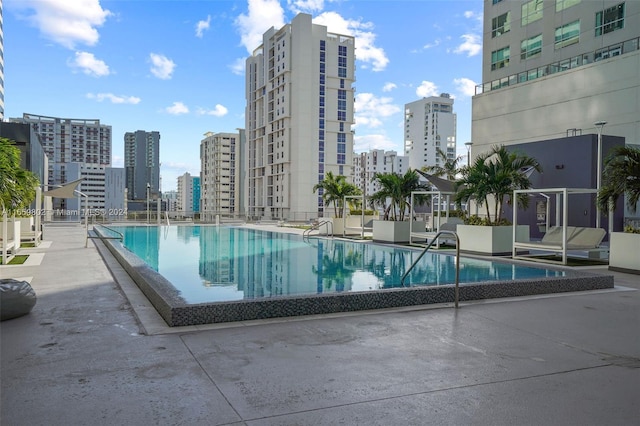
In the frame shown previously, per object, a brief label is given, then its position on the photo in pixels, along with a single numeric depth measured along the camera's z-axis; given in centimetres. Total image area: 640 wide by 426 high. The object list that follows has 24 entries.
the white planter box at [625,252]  1079
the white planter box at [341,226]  2416
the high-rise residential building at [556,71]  2809
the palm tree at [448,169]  3428
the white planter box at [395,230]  1898
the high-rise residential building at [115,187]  13312
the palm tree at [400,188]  1969
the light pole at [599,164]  1746
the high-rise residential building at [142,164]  17400
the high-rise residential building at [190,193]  17602
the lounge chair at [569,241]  1279
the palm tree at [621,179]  1097
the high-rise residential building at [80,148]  13450
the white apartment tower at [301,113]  7256
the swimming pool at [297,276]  614
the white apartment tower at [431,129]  13725
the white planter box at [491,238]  1441
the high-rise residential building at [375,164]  12750
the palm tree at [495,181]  1490
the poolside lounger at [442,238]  1714
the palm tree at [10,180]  884
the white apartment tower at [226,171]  11112
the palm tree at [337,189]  2888
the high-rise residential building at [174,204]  18545
